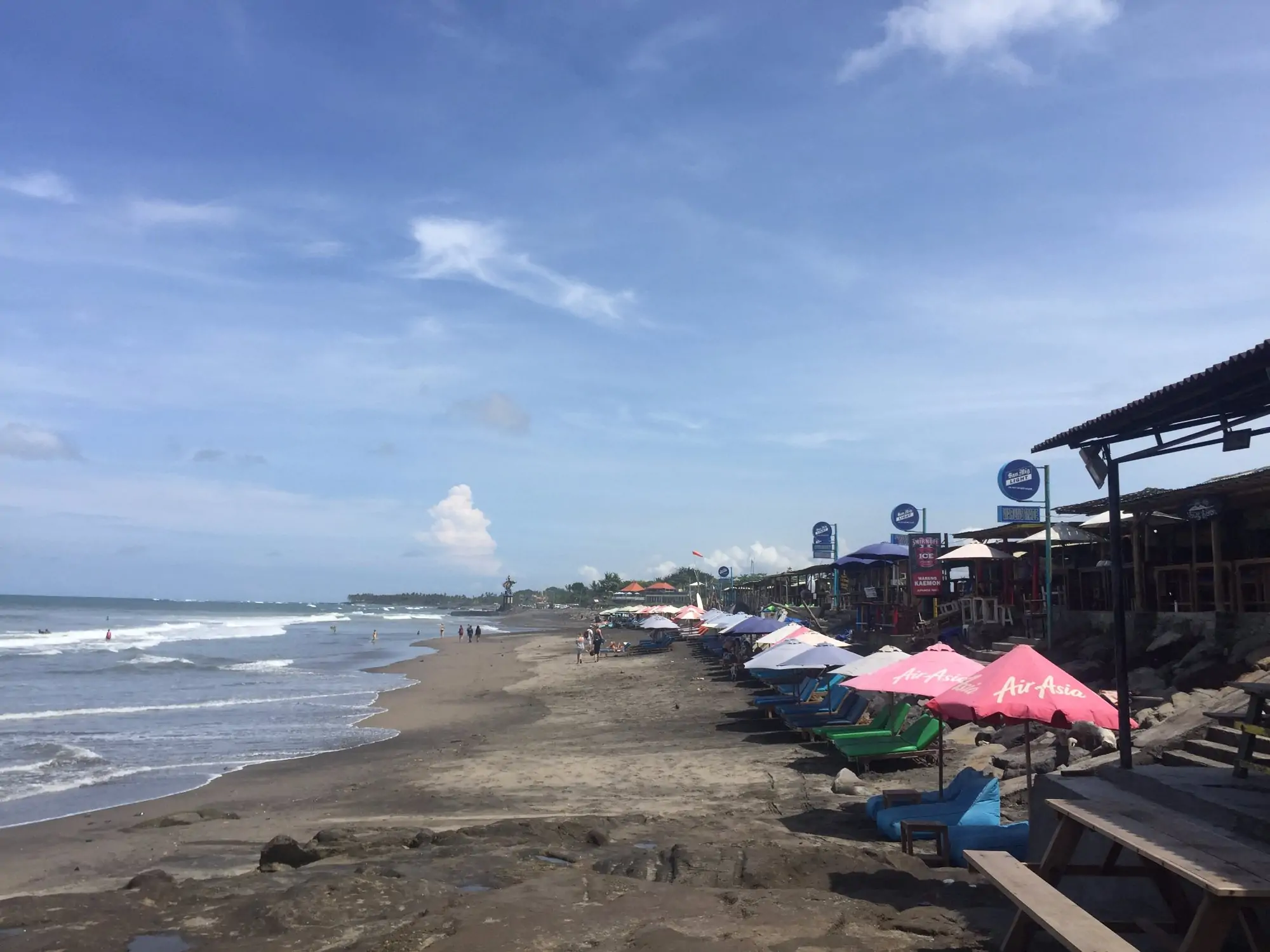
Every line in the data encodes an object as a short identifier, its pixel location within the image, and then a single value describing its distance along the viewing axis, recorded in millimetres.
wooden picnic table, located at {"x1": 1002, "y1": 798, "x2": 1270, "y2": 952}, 4219
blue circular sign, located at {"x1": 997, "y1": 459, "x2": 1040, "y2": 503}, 16828
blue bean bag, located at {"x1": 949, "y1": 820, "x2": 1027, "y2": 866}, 7750
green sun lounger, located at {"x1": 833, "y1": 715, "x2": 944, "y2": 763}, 12398
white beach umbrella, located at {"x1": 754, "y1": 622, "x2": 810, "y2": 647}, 20406
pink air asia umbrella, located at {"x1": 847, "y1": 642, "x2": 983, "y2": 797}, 9836
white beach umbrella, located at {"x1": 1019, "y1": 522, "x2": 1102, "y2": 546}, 17578
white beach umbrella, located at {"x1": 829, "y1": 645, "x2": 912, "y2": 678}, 12719
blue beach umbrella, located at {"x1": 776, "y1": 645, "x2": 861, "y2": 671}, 15562
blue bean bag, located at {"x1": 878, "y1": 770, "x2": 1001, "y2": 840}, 8203
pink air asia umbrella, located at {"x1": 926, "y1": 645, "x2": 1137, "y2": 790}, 7531
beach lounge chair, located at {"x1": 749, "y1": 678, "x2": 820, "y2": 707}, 18109
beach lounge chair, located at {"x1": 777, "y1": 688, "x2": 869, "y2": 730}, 15227
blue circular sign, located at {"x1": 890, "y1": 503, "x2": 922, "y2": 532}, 27875
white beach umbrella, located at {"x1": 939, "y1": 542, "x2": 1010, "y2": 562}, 20484
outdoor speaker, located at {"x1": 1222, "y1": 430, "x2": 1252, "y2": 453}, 6223
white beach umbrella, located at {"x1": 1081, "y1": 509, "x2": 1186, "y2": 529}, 15797
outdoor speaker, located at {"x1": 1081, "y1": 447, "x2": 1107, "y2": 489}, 7414
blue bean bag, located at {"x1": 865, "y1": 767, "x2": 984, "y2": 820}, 8797
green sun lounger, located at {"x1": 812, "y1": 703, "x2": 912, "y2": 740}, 13281
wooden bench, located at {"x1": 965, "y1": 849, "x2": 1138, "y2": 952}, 4254
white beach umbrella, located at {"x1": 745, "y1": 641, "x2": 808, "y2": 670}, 16234
